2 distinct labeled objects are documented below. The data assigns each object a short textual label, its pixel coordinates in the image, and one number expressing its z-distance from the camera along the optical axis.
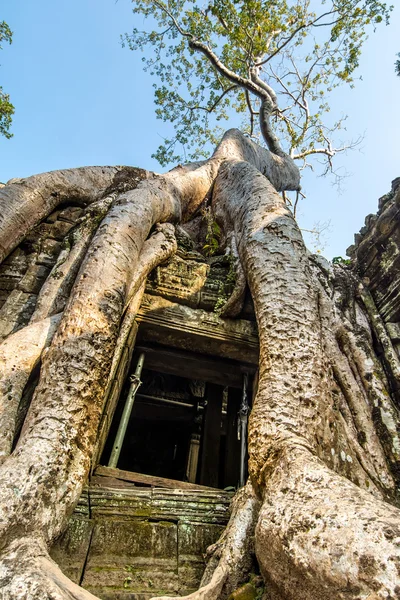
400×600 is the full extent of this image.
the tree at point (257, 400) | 1.05
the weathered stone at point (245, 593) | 1.22
